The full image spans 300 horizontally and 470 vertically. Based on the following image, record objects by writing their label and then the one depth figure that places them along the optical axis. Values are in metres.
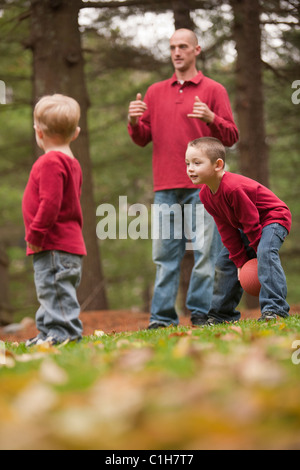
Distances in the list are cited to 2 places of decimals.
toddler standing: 8.49
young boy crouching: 9.71
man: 11.10
